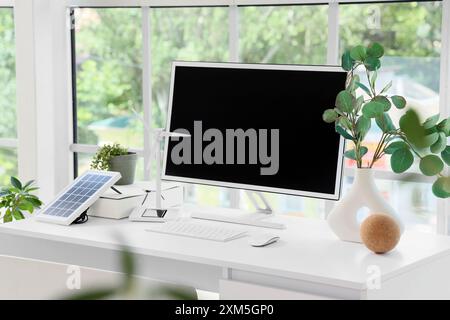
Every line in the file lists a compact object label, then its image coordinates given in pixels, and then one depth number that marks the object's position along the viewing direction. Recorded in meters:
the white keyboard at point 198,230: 2.29
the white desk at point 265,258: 1.92
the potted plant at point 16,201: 3.40
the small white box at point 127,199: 2.59
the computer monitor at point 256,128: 2.34
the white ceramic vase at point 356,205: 2.22
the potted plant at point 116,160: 2.80
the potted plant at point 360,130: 2.18
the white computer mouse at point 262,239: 2.19
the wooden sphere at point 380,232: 2.06
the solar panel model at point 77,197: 2.51
